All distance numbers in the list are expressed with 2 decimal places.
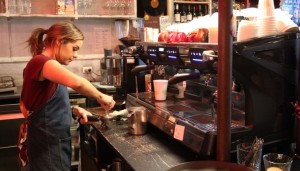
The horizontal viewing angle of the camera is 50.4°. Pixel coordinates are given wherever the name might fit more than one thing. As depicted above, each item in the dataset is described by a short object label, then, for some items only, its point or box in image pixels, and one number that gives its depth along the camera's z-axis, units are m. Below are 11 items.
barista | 1.75
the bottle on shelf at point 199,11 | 4.39
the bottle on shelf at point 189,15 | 4.28
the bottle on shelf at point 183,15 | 4.26
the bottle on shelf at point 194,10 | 4.38
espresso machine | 1.30
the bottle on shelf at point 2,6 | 3.38
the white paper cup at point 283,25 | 1.42
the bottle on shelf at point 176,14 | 4.20
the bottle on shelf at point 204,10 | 4.39
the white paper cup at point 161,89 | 1.98
